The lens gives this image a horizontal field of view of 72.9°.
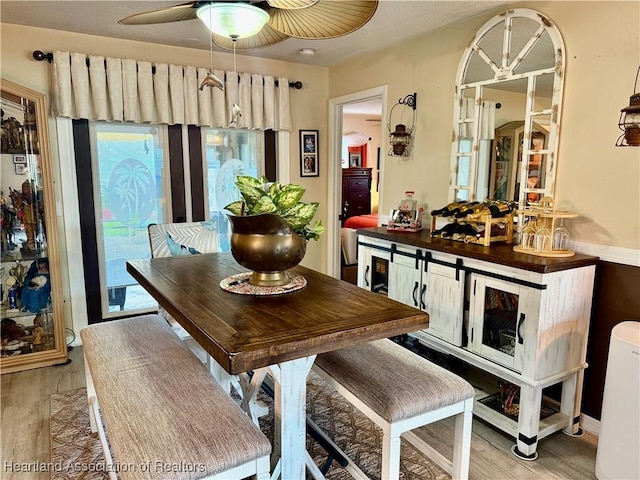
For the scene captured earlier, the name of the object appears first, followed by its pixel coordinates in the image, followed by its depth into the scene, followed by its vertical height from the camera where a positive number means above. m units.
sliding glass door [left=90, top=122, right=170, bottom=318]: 3.44 -0.19
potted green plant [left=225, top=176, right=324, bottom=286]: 1.70 -0.21
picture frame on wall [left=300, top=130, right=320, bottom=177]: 4.22 +0.20
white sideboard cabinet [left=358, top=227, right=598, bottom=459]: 2.08 -0.75
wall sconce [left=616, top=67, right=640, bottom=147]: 1.91 +0.24
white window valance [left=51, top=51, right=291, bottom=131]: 3.12 +0.63
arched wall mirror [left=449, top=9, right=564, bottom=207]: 2.40 +0.39
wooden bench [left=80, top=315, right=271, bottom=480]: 1.22 -0.78
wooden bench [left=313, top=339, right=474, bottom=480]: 1.53 -0.80
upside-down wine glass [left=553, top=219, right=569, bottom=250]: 2.29 -0.32
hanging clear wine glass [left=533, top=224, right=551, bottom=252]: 2.26 -0.33
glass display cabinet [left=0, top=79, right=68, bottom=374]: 2.93 -0.51
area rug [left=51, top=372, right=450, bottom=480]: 2.03 -1.37
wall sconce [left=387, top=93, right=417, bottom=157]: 3.30 +0.32
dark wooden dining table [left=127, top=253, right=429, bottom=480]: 1.29 -0.49
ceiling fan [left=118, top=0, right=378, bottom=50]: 1.67 +0.64
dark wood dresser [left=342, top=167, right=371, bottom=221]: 7.42 -0.28
